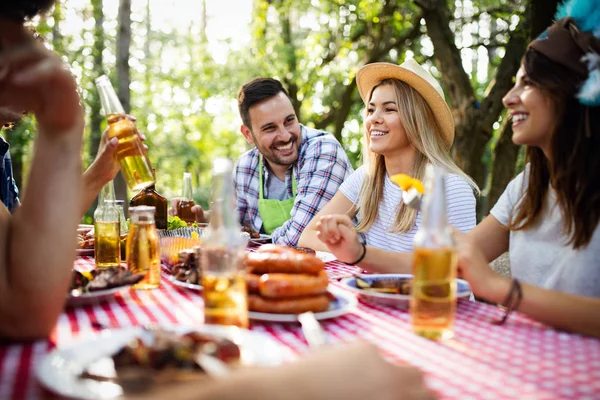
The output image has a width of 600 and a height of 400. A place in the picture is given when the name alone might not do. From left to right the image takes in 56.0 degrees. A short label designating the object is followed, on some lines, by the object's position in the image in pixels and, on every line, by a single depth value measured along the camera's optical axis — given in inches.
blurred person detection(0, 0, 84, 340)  45.8
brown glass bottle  111.9
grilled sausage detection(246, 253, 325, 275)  59.9
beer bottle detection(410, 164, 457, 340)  49.8
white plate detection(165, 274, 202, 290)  68.5
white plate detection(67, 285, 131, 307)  60.6
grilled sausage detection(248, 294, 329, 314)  55.9
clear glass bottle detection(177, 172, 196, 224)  132.4
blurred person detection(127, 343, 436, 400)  29.8
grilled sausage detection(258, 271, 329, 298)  55.9
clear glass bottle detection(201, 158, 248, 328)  50.2
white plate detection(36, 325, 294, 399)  35.5
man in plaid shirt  148.4
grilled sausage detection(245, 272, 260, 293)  57.8
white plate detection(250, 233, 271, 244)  123.4
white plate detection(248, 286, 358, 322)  54.3
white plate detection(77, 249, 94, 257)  101.3
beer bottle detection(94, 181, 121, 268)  85.4
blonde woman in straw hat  115.3
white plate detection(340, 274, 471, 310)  63.6
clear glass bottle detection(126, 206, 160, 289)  72.8
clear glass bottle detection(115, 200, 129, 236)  91.1
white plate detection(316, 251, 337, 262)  97.7
